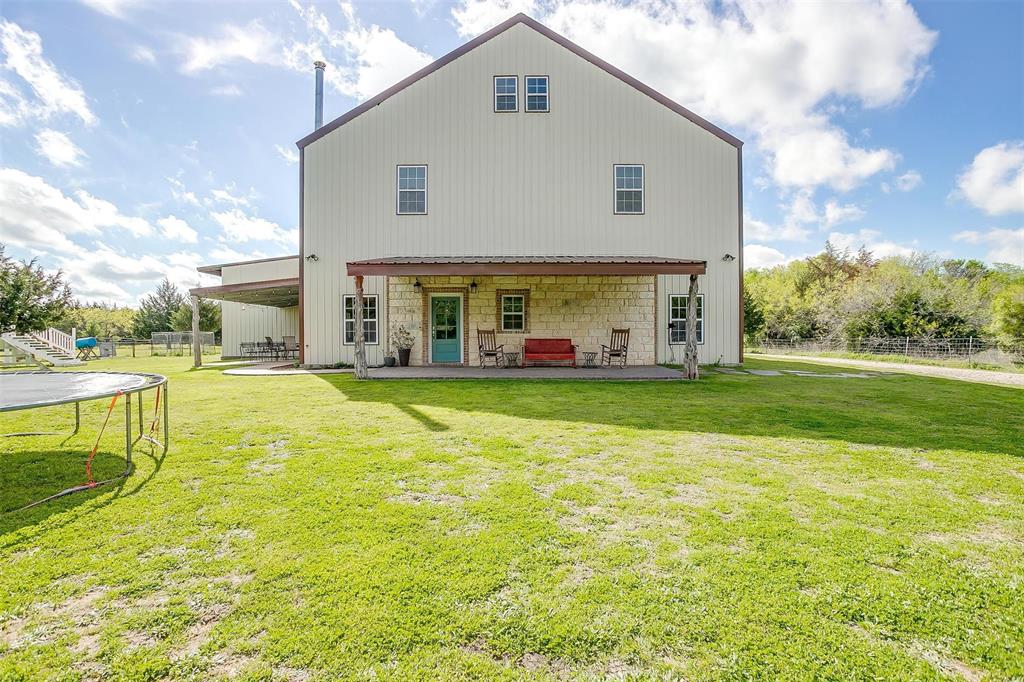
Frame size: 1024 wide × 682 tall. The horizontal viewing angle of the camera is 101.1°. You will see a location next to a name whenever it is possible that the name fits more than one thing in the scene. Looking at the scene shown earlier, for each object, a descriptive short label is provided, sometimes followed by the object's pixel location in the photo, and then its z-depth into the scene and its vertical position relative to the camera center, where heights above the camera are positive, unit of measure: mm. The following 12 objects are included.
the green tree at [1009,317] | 14312 +779
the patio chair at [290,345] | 16797 -188
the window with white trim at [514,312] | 12578 +842
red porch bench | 11289 -297
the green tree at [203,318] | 29016 +1529
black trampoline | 2988 -401
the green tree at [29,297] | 15672 +1713
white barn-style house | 12539 +4190
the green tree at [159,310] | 32000 +2423
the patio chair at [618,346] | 12109 -178
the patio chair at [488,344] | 12125 -115
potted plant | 12633 +53
